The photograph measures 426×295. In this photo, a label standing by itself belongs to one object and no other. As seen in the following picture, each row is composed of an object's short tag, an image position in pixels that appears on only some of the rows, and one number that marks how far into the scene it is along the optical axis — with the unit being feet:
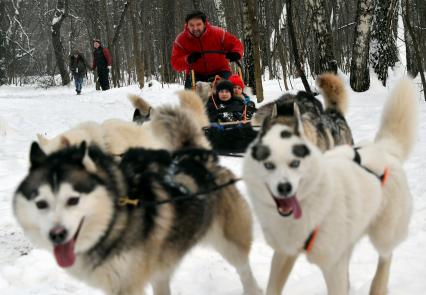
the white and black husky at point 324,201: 15.24
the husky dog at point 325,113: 28.27
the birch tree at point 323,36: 65.62
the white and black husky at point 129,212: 13.51
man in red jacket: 46.83
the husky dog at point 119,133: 22.50
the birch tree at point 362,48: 65.21
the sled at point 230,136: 36.14
